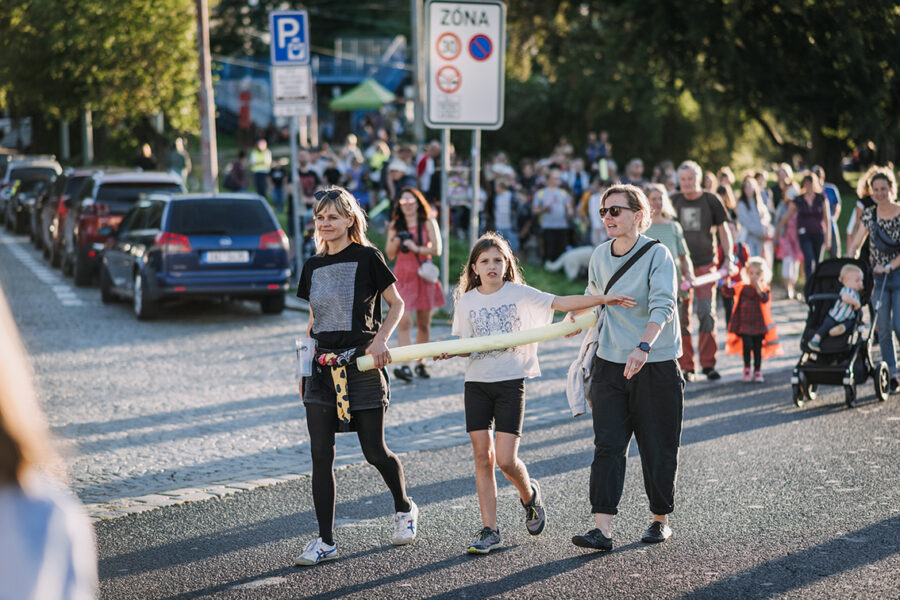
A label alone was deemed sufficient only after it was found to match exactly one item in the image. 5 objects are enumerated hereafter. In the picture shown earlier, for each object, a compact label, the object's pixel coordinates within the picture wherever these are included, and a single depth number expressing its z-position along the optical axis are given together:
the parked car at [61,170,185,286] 20.50
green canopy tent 45.94
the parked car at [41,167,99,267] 23.50
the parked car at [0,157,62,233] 35.66
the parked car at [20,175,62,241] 28.03
